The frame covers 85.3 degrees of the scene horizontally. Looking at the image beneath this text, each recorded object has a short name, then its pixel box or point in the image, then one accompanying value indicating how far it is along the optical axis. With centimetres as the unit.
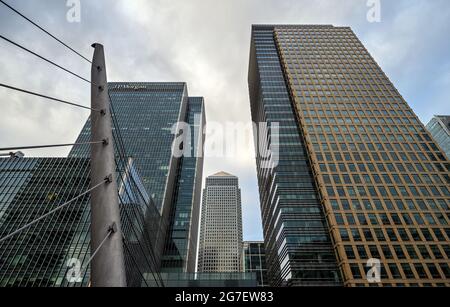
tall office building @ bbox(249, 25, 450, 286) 5375
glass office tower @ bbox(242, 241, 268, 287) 15277
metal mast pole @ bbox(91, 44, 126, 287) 528
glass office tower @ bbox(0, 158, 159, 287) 4866
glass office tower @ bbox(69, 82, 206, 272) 10488
